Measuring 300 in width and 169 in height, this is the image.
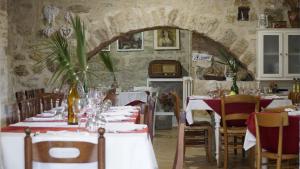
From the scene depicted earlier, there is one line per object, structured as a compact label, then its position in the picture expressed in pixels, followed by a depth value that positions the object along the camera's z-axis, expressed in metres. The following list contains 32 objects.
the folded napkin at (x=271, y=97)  6.35
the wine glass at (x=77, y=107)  3.74
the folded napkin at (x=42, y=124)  3.61
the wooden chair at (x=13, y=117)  3.95
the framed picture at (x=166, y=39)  10.04
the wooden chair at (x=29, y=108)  4.21
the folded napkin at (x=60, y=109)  4.31
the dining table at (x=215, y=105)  5.87
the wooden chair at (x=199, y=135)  6.11
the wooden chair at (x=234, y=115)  5.64
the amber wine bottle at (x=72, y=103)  3.72
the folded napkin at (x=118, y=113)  4.24
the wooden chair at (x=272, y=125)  4.29
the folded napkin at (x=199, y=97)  6.27
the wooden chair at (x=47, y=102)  5.17
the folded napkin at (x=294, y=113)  4.54
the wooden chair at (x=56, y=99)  5.35
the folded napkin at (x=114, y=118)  3.85
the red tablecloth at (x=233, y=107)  5.79
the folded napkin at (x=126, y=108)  4.76
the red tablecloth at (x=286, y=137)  4.46
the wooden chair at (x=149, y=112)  3.83
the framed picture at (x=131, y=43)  10.16
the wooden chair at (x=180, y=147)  2.67
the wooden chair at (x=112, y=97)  5.32
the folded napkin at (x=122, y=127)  3.17
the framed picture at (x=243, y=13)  7.65
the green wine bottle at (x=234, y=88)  6.64
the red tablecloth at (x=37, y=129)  3.27
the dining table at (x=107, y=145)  2.76
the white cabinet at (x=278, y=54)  7.41
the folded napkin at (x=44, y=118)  4.00
